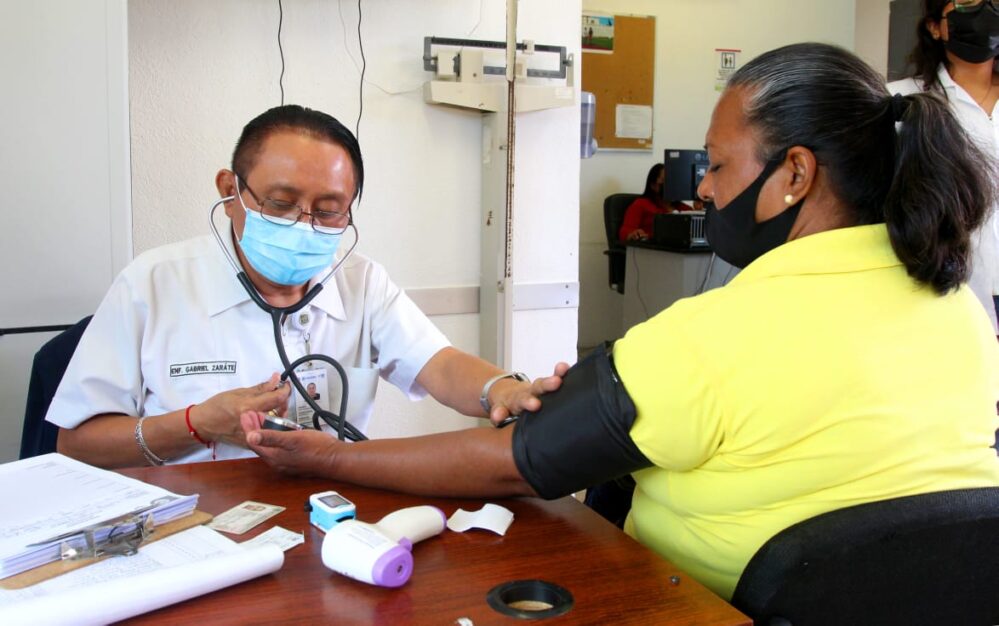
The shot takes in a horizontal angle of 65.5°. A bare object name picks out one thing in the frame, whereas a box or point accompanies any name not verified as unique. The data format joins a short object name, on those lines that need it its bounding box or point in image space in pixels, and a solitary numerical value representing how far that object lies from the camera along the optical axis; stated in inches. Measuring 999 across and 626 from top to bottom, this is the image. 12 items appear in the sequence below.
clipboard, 28.0
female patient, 30.1
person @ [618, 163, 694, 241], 199.6
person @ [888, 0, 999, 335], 67.8
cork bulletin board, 212.5
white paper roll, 25.0
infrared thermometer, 28.8
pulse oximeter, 34.3
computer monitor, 177.3
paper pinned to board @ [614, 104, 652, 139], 217.9
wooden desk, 27.1
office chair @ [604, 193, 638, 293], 203.3
